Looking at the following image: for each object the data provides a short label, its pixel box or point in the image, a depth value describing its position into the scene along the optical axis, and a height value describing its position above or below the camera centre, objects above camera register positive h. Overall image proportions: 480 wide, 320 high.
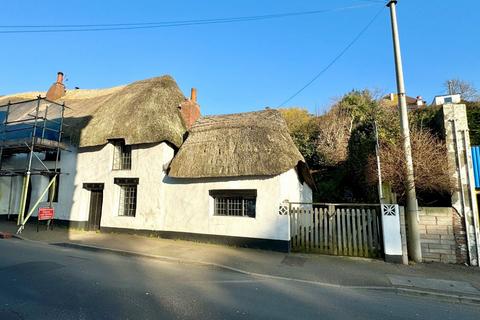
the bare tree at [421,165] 10.41 +1.73
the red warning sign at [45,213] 14.04 -0.25
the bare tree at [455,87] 32.14 +14.14
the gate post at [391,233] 9.53 -0.77
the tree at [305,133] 24.73 +6.78
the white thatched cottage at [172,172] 11.96 +1.69
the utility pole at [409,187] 9.57 +0.73
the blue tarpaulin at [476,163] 10.07 +1.60
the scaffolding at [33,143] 14.73 +3.27
